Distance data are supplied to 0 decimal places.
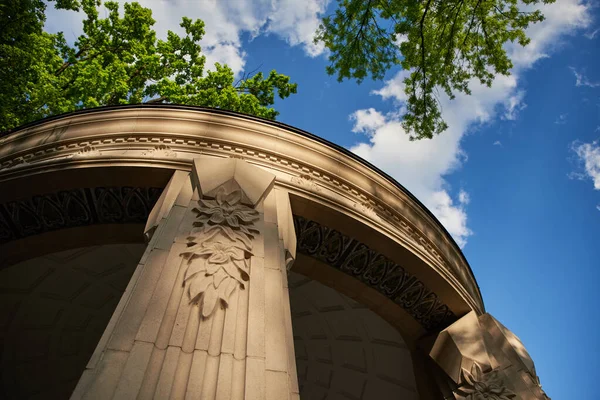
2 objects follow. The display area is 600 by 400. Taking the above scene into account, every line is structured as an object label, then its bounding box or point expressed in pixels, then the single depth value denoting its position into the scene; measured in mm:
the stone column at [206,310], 3930
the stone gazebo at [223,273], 4422
